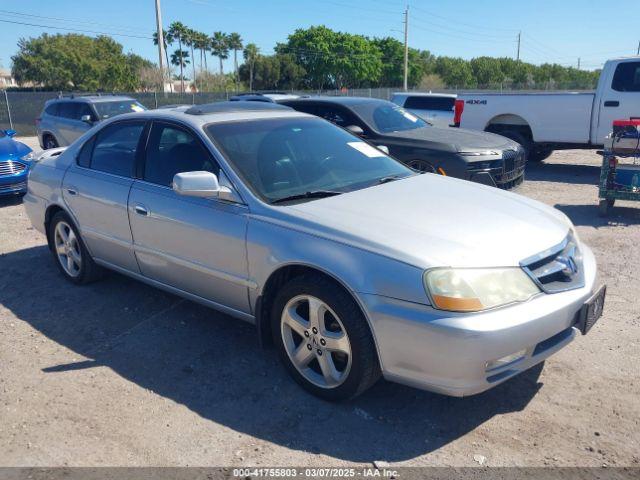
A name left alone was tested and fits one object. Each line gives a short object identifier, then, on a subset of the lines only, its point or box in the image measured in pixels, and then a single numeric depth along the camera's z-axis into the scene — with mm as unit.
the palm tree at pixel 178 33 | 90769
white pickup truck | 10523
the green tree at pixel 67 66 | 69125
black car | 7613
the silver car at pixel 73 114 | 13875
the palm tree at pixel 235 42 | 104000
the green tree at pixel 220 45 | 102912
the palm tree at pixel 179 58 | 93625
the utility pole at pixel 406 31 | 65338
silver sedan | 2859
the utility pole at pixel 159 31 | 37438
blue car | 9133
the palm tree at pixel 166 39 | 86562
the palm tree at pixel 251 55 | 78875
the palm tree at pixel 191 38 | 92875
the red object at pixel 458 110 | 12336
